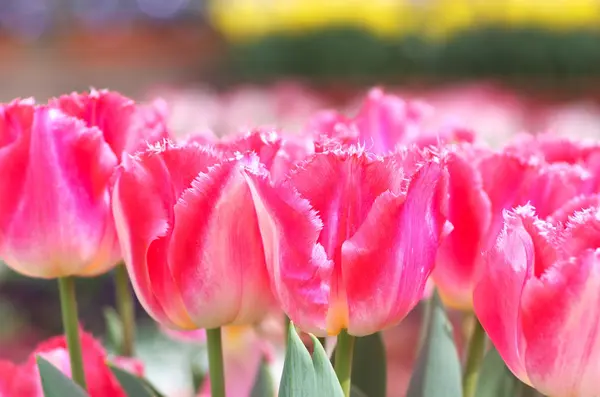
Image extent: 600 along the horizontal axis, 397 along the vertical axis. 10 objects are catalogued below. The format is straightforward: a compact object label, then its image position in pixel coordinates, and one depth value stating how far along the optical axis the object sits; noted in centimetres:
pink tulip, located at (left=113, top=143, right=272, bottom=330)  66
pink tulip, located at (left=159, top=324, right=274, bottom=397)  82
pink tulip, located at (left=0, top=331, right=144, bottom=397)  72
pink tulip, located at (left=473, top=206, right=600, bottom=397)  64
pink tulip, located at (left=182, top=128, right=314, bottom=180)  68
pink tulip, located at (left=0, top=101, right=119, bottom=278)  69
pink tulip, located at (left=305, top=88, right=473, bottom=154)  76
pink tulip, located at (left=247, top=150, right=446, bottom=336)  64
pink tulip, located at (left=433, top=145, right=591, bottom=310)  69
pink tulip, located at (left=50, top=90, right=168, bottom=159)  71
